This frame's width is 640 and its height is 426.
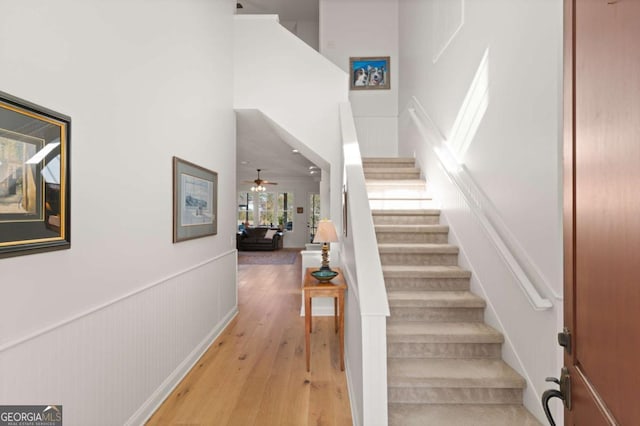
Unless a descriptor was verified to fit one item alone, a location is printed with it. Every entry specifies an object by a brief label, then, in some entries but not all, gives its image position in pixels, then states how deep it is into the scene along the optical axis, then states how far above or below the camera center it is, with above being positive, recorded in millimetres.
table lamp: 3029 -227
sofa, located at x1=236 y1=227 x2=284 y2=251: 11289 -874
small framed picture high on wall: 5902 +2503
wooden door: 546 +9
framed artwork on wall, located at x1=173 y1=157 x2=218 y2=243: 2701 +117
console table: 2893 -711
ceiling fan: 10359 +937
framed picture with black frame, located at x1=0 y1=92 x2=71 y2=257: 1287 +148
